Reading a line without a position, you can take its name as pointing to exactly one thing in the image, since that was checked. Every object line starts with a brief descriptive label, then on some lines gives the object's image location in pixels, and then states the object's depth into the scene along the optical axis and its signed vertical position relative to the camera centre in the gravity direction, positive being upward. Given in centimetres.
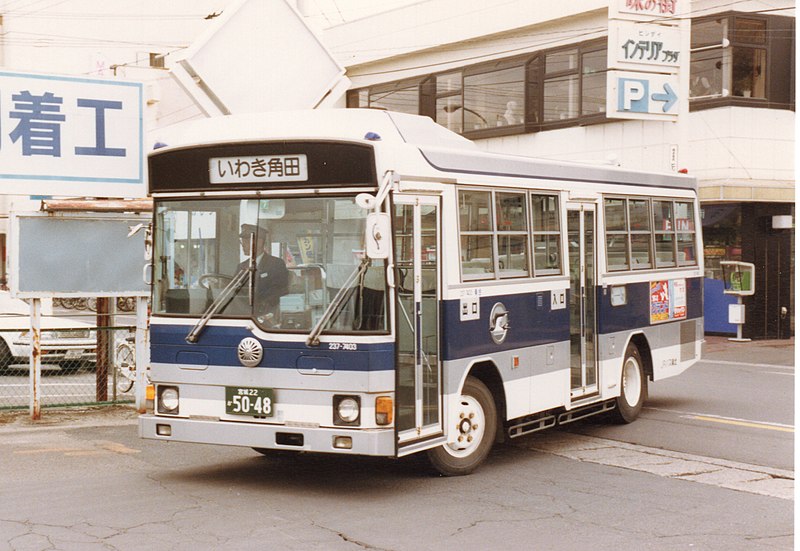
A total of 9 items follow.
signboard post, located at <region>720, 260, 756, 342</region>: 2412 -9
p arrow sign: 2238 +374
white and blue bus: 852 -5
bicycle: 1438 -100
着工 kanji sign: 1291 +178
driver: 875 +4
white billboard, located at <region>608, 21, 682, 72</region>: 2208 +469
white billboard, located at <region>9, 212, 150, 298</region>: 1280 +34
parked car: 1593 -85
